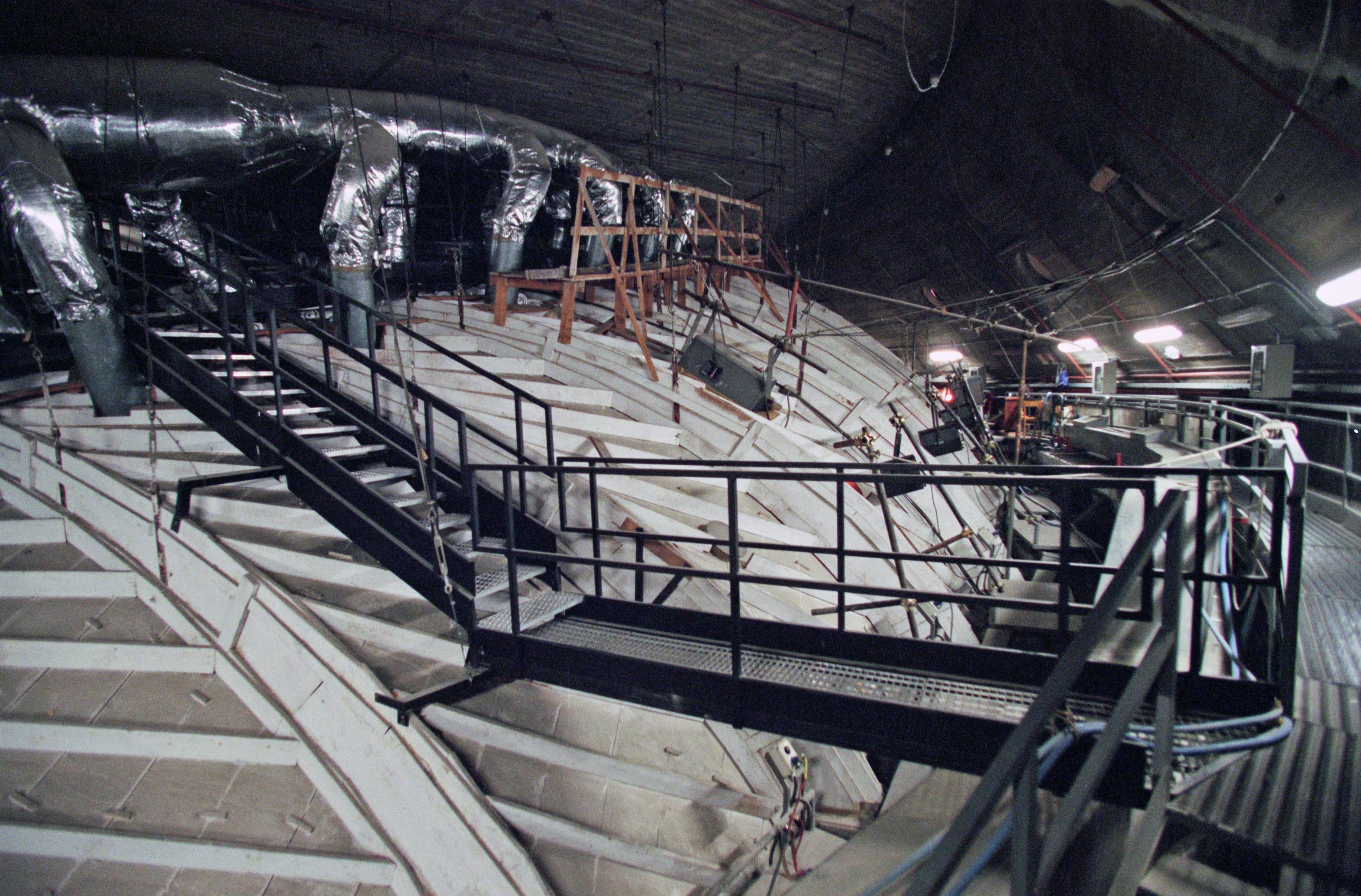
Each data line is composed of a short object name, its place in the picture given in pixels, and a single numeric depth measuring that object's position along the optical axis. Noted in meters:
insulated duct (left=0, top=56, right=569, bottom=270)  5.39
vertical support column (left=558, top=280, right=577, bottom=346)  7.02
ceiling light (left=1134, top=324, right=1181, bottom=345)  9.77
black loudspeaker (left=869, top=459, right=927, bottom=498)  6.08
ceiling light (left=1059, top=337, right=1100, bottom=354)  9.95
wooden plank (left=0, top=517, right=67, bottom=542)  5.31
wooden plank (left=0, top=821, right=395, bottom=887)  3.69
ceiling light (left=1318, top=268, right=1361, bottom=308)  6.02
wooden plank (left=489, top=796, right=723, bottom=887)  3.47
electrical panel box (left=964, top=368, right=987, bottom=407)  9.20
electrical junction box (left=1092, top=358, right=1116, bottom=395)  9.77
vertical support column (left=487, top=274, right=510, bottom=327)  7.52
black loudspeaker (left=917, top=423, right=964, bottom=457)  7.64
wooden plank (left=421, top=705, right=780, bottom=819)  3.68
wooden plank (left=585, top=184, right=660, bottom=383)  6.35
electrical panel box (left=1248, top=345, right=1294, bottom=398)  7.30
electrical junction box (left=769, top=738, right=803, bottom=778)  3.94
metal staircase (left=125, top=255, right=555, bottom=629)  3.62
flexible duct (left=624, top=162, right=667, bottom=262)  11.27
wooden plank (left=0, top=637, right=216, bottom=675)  4.39
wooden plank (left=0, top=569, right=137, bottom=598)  4.86
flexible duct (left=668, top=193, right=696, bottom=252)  10.83
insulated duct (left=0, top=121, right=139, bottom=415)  4.71
